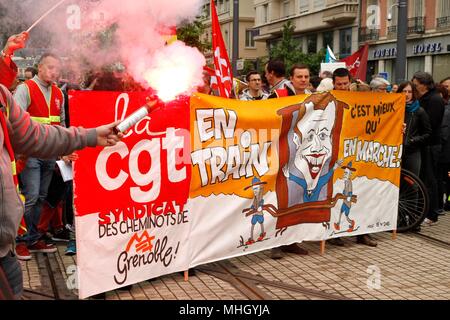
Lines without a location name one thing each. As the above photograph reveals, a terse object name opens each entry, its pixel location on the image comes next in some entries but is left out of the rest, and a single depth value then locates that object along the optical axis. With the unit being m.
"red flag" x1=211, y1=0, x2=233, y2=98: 5.96
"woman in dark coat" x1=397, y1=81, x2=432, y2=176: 7.11
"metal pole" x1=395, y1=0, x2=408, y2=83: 10.44
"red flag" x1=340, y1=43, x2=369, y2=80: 13.68
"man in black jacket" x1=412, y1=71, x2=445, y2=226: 7.50
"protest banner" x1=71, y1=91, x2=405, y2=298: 4.38
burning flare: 3.96
